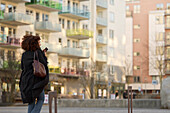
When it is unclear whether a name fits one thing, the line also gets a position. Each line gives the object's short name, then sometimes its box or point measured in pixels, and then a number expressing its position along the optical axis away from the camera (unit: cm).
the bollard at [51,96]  954
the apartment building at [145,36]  10175
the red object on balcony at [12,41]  5740
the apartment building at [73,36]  5928
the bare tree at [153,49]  9839
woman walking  1007
